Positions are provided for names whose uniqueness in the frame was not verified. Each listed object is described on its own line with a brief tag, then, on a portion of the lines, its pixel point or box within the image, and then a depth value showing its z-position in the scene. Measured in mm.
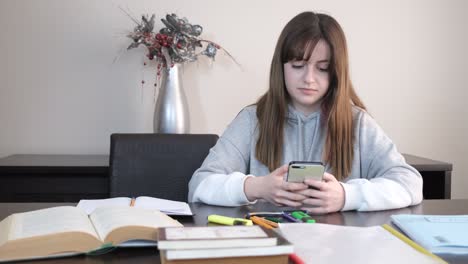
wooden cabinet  1771
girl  1181
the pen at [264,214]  931
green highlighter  884
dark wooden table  929
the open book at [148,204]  944
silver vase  1965
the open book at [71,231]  648
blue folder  713
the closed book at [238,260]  564
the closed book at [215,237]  564
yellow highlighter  835
